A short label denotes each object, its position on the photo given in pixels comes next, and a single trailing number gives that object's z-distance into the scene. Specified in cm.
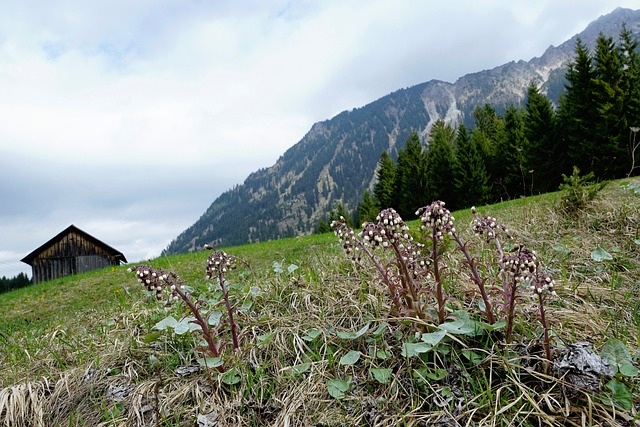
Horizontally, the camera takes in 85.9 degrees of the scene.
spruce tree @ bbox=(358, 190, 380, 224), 4611
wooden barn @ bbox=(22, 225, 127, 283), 2719
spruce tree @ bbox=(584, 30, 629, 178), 2689
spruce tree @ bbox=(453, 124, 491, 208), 3719
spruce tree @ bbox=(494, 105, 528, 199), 3619
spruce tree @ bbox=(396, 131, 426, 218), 4222
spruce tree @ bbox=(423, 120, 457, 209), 4019
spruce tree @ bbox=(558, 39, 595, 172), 2874
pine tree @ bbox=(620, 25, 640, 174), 2727
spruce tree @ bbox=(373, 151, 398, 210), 4625
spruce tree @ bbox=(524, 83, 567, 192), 3231
